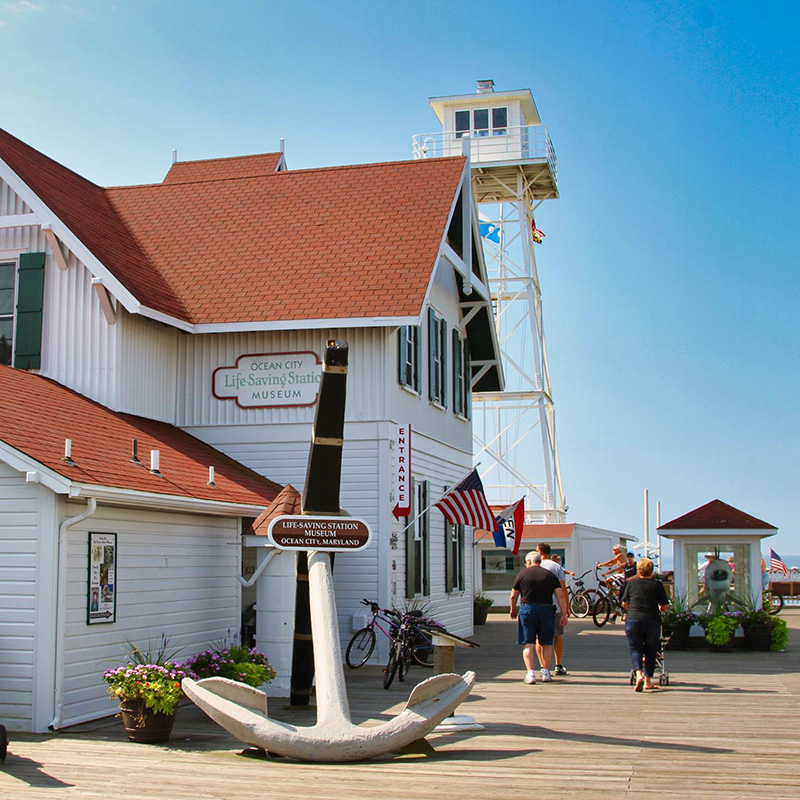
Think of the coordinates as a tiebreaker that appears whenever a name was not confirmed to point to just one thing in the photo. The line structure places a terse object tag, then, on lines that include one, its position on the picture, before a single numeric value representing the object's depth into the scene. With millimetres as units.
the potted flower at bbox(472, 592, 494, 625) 27891
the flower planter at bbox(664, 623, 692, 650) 20734
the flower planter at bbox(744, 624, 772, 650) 20594
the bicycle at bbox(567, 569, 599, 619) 31172
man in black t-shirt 15734
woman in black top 14891
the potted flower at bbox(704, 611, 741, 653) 20250
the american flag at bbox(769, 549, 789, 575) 40834
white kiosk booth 21531
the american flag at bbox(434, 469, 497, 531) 19938
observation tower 38094
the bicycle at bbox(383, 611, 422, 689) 15570
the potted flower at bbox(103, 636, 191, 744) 11070
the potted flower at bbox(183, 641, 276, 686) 12867
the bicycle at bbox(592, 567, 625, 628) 27578
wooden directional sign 11945
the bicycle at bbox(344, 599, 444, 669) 17016
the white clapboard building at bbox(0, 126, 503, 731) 12125
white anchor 9938
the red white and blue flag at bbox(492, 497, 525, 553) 23578
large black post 12305
